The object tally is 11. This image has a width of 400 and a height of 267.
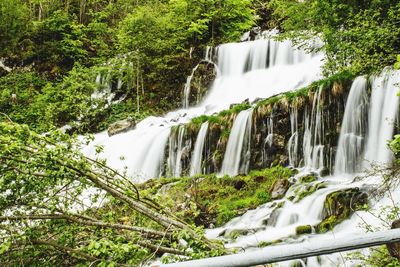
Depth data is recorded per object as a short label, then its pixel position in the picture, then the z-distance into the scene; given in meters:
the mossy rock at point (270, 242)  7.21
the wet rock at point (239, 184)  11.24
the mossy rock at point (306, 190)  9.07
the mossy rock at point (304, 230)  7.67
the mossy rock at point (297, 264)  6.00
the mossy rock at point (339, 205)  7.71
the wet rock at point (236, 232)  8.08
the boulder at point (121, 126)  18.20
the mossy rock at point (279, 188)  10.01
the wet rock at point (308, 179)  10.32
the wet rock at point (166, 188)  11.30
